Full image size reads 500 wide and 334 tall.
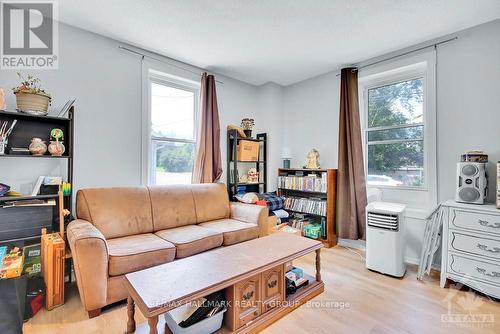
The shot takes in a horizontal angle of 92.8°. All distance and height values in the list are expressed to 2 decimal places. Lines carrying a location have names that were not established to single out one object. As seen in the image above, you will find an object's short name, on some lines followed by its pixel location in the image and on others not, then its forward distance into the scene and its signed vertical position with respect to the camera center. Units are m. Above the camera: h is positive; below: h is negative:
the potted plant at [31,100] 1.90 +0.55
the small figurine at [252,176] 3.61 -0.12
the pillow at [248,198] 3.05 -0.39
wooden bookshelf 3.11 -0.42
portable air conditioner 2.31 -0.72
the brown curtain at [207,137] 3.13 +0.41
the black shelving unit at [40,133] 1.98 +0.30
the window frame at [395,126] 2.65 +0.61
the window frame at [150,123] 2.77 +0.55
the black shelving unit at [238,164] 3.40 +0.06
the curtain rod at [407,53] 2.44 +1.31
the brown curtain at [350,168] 2.97 +0.00
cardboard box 3.43 +0.26
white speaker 2.06 -0.12
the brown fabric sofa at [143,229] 1.64 -0.60
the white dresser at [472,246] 1.89 -0.66
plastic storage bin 1.31 -0.88
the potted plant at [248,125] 3.56 +0.64
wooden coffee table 1.20 -0.64
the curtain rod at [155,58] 2.61 +1.30
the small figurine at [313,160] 3.37 +0.11
